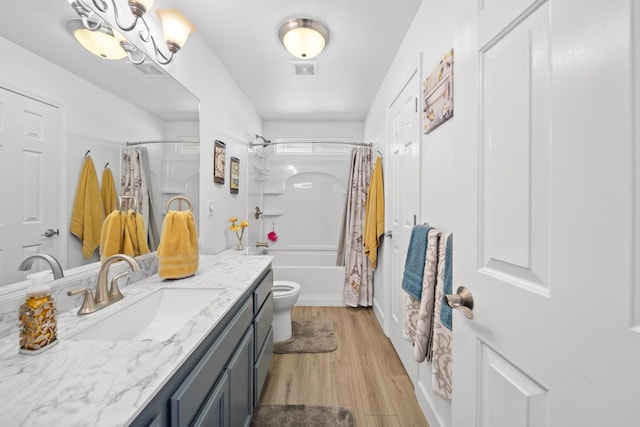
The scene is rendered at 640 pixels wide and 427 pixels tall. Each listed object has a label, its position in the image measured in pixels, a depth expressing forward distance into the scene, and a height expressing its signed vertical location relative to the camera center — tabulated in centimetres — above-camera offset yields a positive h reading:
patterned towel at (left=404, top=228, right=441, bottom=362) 126 -44
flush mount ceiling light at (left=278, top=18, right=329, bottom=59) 173 +123
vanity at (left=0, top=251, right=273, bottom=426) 51 -38
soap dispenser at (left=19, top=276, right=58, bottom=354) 67 -29
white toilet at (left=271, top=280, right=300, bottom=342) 215 -87
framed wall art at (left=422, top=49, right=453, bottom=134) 122 +62
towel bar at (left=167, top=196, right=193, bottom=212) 153 +7
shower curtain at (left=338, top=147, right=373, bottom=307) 302 -31
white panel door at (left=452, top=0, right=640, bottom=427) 38 +0
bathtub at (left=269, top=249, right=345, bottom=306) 314 -83
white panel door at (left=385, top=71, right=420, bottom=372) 171 +19
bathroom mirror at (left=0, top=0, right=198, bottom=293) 79 +59
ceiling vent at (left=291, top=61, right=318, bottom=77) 226 +133
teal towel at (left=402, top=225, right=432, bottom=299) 138 -27
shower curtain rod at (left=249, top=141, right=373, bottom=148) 306 +83
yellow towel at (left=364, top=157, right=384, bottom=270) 256 +0
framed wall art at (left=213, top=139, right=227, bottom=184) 207 +43
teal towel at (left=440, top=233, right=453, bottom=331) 105 -29
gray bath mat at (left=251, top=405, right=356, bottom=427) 144 -118
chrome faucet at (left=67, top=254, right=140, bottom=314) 92 -30
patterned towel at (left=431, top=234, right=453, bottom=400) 111 -59
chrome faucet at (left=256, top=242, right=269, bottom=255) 324 -47
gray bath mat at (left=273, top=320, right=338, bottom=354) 215 -113
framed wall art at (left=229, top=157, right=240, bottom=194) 248 +37
